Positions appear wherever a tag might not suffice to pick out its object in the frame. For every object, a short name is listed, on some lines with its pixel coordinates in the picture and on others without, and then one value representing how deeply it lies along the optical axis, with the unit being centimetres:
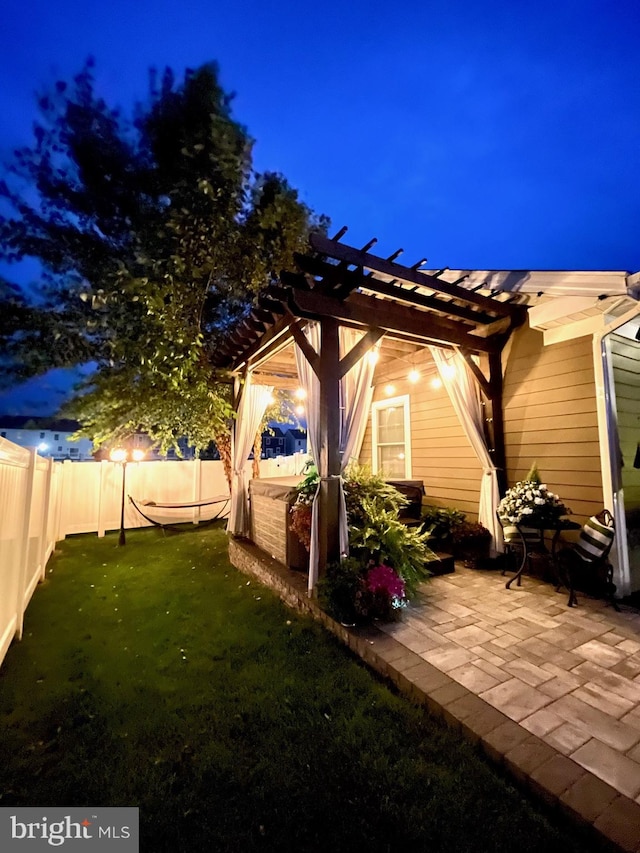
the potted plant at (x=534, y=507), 387
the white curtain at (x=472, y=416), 488
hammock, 767
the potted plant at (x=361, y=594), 323
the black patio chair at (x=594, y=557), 354
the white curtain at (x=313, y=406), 368
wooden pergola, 366
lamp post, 749
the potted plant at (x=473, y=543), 484
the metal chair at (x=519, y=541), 408
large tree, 656
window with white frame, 673
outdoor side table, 381
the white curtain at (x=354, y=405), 405
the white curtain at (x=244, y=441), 602
